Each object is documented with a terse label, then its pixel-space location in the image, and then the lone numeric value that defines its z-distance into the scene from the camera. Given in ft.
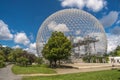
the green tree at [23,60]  86.92
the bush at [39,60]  94.25
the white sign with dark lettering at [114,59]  89.94
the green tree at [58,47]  59.44
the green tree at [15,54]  104.92
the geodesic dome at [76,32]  77.44
